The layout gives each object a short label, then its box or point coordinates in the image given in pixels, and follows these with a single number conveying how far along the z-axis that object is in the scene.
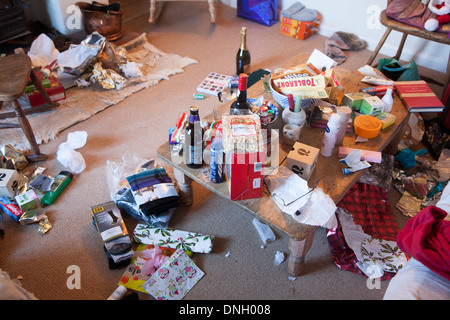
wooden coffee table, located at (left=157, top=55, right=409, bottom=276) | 1.30
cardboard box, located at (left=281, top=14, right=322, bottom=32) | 3.10
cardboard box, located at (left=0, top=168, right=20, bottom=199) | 1.73
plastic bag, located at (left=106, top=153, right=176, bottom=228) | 1.63
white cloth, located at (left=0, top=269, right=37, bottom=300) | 1.08
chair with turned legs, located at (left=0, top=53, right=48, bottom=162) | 1.68
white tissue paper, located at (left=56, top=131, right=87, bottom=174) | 1.97
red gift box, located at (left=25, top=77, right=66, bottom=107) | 2.32
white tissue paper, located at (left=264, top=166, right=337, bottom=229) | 1.28
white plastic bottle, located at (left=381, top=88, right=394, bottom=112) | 1.74
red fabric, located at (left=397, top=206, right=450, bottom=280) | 1.09
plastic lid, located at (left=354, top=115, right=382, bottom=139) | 1.59
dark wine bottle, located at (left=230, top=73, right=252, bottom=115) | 1.50
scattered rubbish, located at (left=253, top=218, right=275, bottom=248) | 1.62
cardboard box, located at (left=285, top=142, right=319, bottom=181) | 1.38
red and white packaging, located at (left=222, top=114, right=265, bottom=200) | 1.19
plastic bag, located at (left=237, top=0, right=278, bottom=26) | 3.28
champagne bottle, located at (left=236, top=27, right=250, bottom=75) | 2.53
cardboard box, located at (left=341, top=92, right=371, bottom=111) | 1.72
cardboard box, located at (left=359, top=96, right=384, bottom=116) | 1.68
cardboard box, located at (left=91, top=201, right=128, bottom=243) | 1.52
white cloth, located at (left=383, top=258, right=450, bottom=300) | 1.09
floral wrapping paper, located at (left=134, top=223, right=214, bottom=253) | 1.57
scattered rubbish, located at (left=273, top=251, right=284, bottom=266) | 1.54
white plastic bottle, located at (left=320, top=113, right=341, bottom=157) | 1.44
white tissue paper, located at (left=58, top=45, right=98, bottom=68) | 2.53
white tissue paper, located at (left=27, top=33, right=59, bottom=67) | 2.67
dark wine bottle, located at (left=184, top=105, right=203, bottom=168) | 1.38
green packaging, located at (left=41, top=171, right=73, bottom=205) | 1.78
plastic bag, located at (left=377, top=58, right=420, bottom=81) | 2.13
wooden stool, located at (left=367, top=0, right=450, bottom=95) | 2.20
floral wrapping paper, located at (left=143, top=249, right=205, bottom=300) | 1.42
